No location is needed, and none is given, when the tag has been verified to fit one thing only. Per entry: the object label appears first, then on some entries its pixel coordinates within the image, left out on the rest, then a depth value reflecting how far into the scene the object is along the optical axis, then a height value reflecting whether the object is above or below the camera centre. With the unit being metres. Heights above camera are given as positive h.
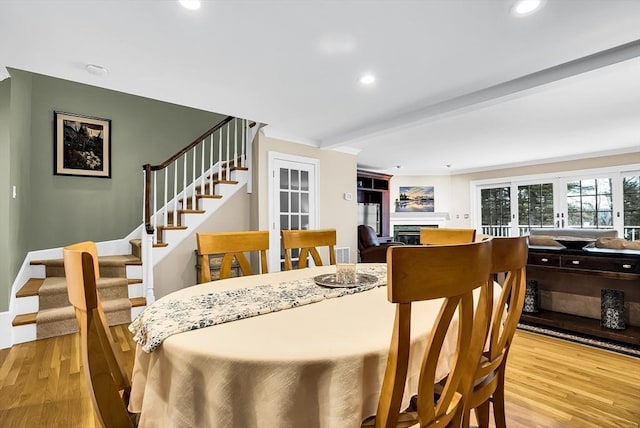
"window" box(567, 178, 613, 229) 5.82 +0.27
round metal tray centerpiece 1.43 -0.31
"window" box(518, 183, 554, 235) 6.58 +0.26
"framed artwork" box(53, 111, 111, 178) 3.90 +1.01
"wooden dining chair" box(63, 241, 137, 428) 0.80 -0.34
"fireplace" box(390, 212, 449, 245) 7.88 -0.06
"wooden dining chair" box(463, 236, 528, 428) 1.00 -0.44
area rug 2.46 -1.07
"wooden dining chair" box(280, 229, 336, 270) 2.04 -0.16
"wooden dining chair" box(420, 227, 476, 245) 2.13 -0.13
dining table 0.72 -0.38
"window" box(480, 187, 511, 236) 7.25 +0.18
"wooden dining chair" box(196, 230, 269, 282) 1.68 -0.15
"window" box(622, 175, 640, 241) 5.48 +0.20
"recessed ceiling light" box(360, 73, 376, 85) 2.61 +1.23
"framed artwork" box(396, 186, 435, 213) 8.18 +0.51
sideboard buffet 2.55 -0.65
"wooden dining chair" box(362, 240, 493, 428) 0.63 -0.21
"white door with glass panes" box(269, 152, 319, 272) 4.24 +0.33
